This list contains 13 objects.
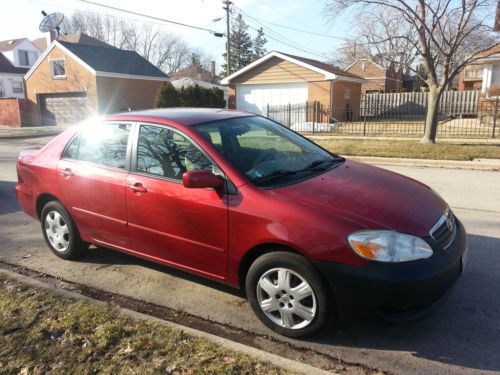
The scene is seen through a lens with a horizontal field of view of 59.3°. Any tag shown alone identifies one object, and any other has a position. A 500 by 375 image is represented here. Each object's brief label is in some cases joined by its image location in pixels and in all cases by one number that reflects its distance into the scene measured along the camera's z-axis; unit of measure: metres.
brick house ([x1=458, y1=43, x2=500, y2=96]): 24.34
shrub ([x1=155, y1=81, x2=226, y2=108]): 24.20
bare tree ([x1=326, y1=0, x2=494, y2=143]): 12.98
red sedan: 2.89
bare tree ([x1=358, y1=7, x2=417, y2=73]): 14.06
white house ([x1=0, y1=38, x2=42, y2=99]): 43.81
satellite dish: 34.32
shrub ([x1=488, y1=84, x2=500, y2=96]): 21.08
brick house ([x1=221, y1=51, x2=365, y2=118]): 24.39
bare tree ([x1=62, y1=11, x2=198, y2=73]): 62.75
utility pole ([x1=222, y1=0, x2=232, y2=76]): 32.03
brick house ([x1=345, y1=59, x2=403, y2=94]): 49.12
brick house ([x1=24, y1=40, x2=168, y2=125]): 29.11
